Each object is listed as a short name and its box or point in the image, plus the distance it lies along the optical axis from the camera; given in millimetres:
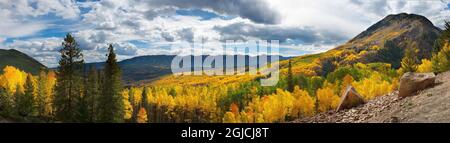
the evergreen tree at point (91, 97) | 62822
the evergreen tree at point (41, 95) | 96062
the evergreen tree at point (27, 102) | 91000
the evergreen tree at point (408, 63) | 86044
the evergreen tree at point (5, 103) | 80425
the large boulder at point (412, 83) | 37688
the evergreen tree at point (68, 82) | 58094
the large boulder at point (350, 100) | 42969
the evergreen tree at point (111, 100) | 55844
